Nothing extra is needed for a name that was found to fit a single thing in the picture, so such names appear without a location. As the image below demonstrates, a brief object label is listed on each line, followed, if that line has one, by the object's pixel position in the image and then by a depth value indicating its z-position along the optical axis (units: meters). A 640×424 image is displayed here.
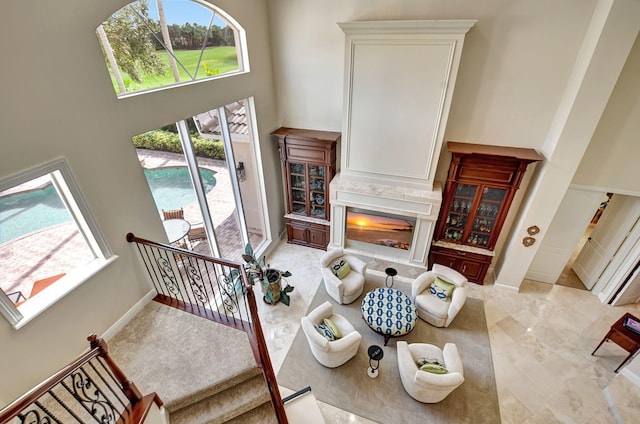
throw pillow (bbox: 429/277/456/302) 4.71
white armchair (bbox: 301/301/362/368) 3.81
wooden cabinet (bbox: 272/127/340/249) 5.34
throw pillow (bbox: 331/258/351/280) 5.07
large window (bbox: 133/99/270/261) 3.67
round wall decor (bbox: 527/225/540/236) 4.78
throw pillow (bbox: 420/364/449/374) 3.54
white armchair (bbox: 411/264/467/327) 4.51
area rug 3.66
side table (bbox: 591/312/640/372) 3.92
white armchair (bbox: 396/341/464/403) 3.40
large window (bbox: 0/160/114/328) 2.36
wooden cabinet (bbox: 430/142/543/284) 4.54
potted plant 4.66
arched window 2.92
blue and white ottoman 4.23
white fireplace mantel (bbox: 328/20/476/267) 4.06
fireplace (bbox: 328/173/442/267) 5.06
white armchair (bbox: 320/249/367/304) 4.91
